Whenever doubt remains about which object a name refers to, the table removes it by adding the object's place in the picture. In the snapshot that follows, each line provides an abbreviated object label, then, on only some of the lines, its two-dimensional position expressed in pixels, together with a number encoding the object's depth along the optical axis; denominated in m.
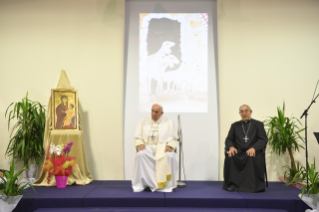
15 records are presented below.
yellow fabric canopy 4.98
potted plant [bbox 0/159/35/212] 3.55
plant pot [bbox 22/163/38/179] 5.22
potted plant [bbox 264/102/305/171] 5.35
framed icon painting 5.16
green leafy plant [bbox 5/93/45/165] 5.19
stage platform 3.87
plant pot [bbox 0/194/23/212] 3.55
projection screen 5.66
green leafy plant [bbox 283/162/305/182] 5.29
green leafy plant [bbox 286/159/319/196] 3.72
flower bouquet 4.64
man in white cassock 4.42
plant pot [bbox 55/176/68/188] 4.69
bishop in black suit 4.46
